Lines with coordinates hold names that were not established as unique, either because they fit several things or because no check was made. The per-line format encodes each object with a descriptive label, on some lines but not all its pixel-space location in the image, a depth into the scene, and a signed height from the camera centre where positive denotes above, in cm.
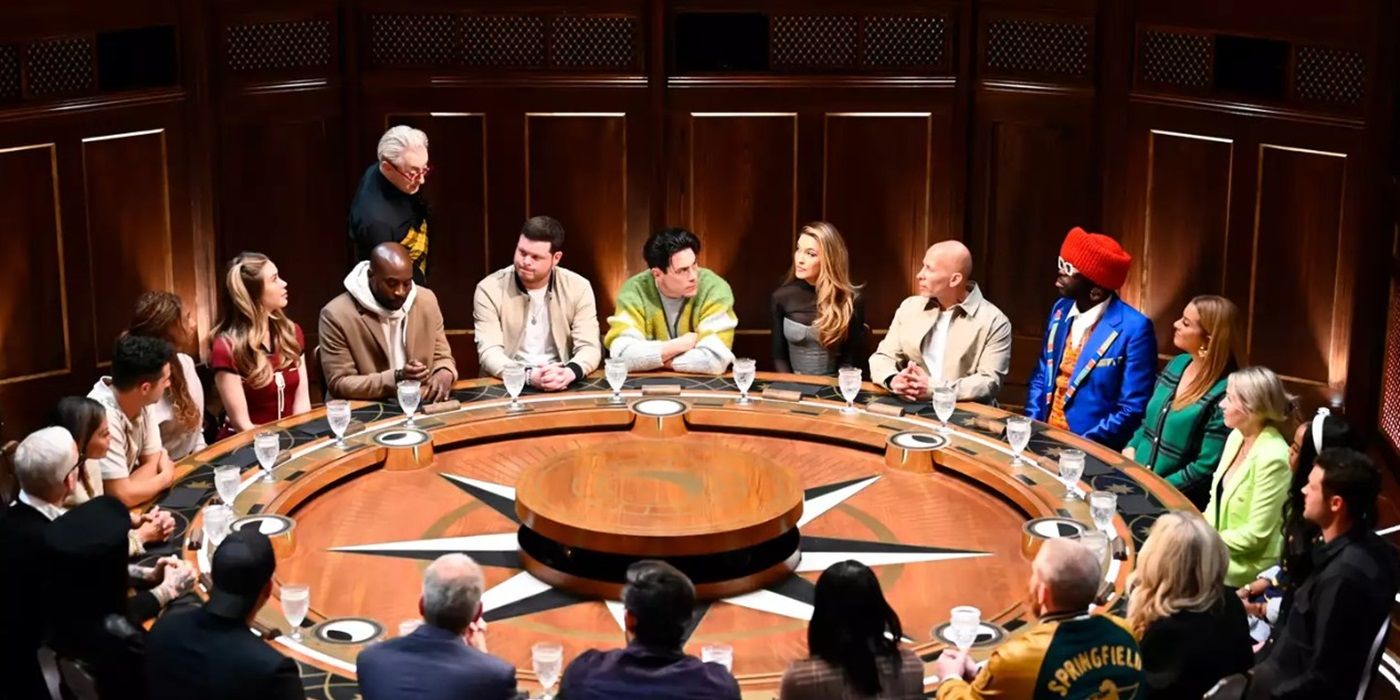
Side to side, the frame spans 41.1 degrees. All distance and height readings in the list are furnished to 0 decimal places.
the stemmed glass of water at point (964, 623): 460 -150
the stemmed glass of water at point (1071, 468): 563 -137
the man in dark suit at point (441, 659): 417 -145
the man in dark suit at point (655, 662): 412 -144
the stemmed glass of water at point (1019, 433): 584 -131
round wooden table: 511 -150
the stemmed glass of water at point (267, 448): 565 -133
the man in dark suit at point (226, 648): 421 -144
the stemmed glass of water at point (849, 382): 639 -127
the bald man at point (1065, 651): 421 -144
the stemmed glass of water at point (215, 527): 514 -142
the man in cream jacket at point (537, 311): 729 -119
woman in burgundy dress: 679 -124
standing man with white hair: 782 -80
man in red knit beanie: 699 -127
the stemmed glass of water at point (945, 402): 614 -128
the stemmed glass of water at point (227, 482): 542 -137
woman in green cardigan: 649 -137
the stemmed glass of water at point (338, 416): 597 -129
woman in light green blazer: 580 -145
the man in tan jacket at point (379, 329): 689 -120
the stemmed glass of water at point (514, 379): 639 -126
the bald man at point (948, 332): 710 -123
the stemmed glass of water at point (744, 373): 650 -126
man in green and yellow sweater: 730 -121
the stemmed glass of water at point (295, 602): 463 -146
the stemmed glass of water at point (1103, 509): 538 -142
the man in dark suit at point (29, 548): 482 -138
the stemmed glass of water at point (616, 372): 652 -126
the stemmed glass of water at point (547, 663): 440 -152
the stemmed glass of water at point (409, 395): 619 -127
